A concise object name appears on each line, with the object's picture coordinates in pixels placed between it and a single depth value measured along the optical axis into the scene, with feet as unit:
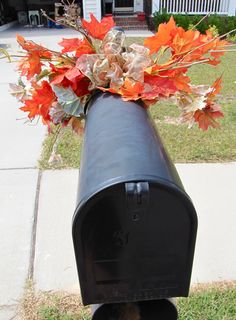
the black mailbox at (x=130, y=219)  2.72
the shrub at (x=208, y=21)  44.98
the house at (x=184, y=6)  50.65
